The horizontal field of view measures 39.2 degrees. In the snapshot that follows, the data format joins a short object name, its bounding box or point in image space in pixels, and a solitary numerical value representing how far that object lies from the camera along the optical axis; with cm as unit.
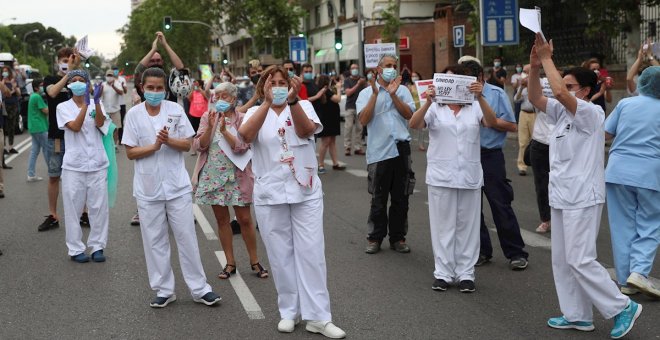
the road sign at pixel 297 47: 3456
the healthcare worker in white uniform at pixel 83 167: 901
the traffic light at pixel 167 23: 4850
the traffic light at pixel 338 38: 3319
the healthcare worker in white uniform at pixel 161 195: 702
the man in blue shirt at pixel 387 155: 876
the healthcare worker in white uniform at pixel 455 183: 743
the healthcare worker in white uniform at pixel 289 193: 610
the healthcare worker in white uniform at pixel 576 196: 595
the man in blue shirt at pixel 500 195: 823
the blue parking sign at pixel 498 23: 1791
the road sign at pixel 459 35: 2342
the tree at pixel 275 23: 4991
